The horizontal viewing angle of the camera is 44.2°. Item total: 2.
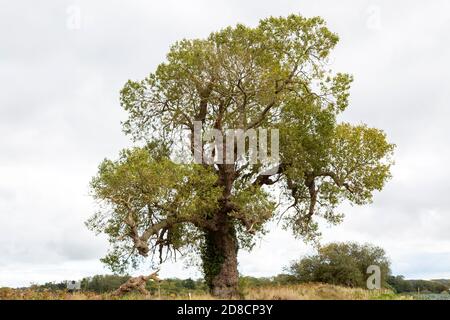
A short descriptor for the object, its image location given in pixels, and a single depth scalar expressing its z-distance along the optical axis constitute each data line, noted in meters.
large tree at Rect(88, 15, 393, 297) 33.19
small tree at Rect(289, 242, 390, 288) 44.44
